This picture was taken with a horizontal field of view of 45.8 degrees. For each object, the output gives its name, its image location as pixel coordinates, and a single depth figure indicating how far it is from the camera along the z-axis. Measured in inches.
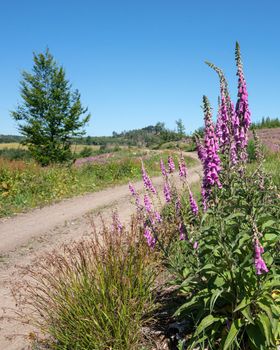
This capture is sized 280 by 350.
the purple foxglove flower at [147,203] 189.0
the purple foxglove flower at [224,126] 124.3
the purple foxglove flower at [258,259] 83.0
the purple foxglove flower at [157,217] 203.9
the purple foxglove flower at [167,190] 191.5
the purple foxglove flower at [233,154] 122.3
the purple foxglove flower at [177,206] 166.6
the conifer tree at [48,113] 1020.5
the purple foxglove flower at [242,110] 123.5
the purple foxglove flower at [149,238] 182.5
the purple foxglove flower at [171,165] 180.9
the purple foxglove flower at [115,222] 159.6
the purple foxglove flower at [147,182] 191.8
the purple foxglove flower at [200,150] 122.8
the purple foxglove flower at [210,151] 115.0
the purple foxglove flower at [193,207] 142.8
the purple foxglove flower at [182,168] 162.9
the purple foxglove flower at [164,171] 187.9
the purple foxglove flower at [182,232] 147.9
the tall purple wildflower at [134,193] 188.5
